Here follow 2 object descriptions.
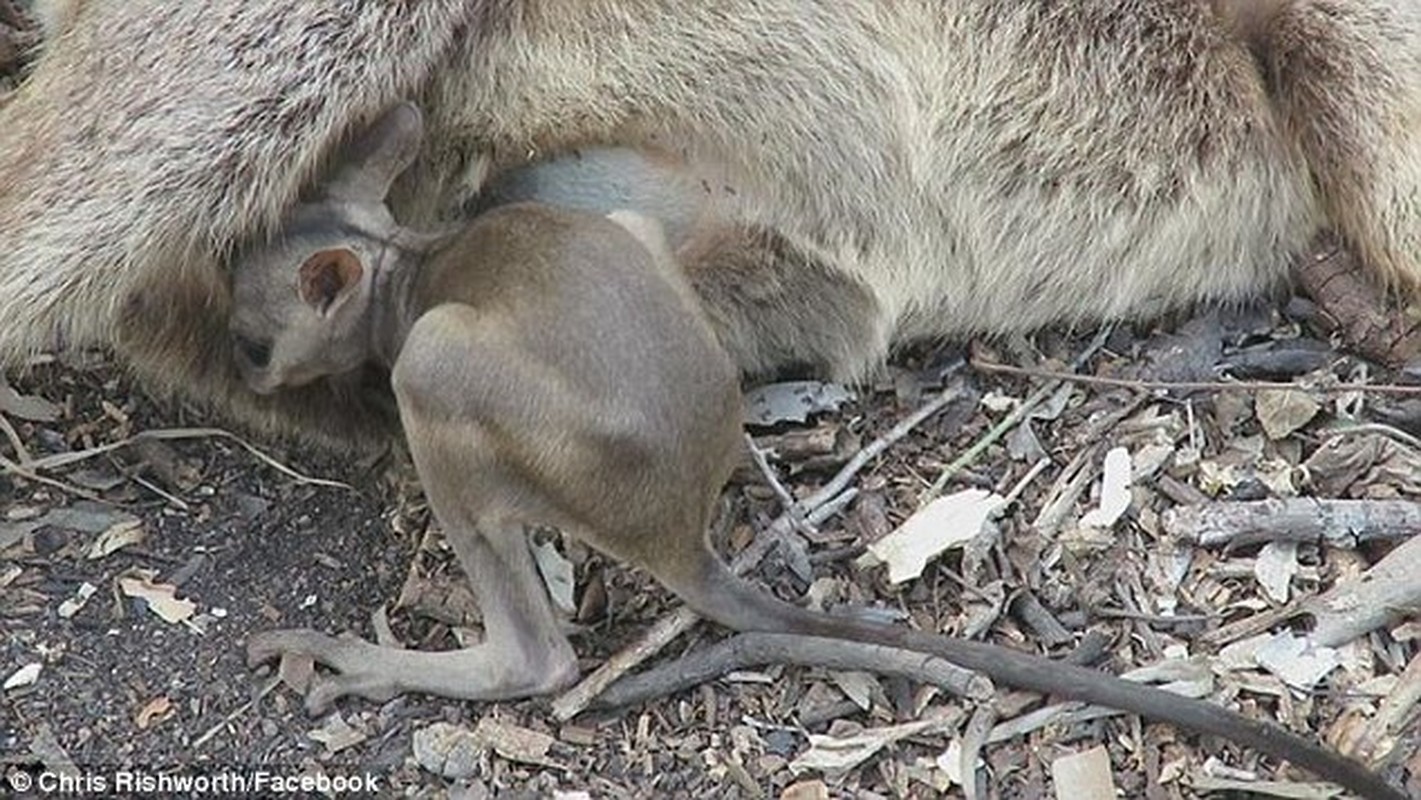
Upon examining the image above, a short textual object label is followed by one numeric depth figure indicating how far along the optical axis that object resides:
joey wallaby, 6.84
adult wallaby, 7.50
